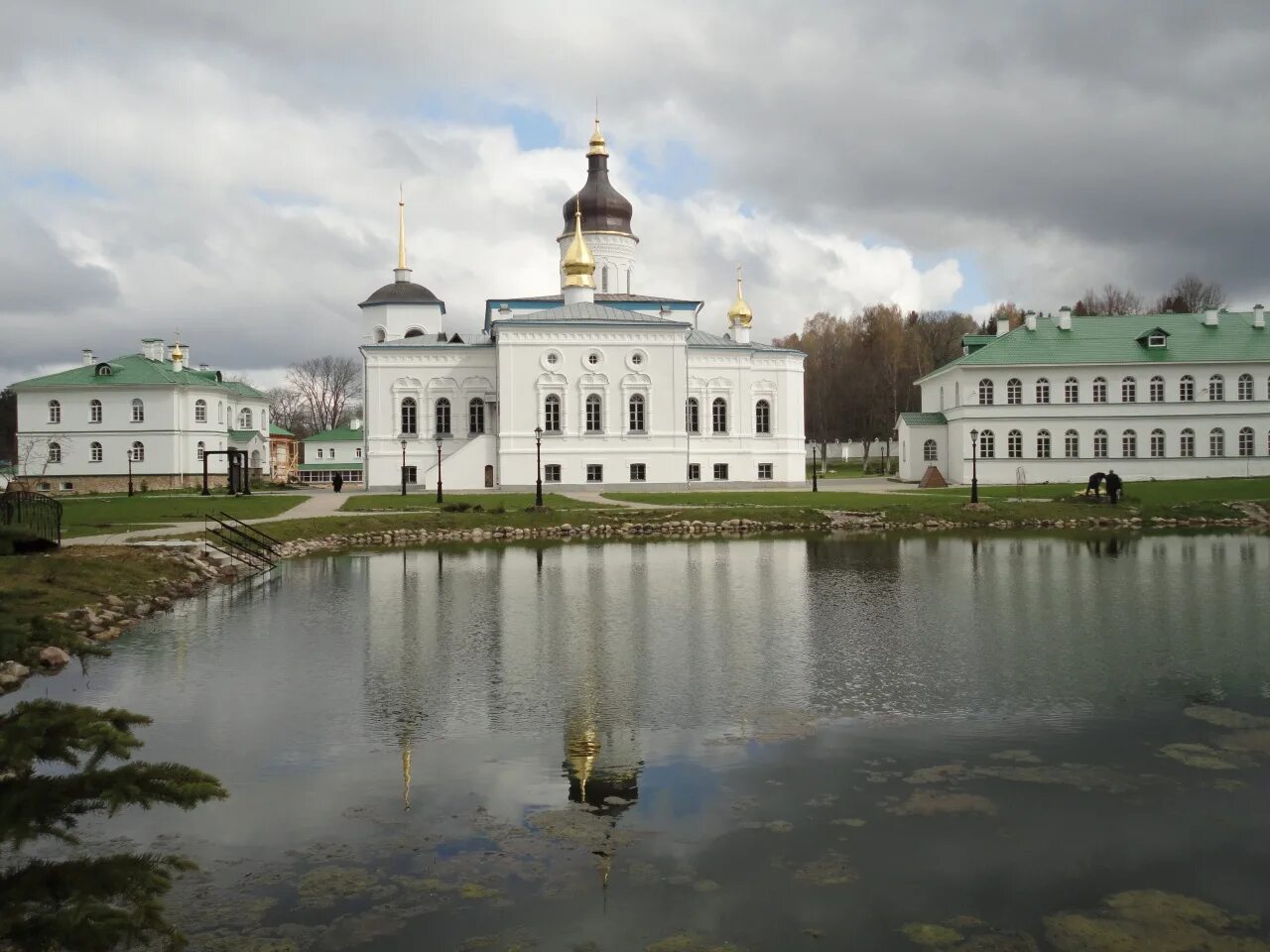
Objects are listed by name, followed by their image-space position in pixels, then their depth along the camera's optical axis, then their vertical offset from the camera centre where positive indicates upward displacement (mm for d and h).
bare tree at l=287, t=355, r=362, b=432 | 104688 +10452
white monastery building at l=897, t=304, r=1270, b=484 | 53625 +3416
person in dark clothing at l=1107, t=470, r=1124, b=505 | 38094 -350
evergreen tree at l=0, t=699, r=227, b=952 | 4324 -1333
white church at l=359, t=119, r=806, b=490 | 50125 +4253
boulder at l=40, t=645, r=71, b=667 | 13570 -2041
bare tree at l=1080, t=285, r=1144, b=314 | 84625 +13637
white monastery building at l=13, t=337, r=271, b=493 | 60406 +3985
